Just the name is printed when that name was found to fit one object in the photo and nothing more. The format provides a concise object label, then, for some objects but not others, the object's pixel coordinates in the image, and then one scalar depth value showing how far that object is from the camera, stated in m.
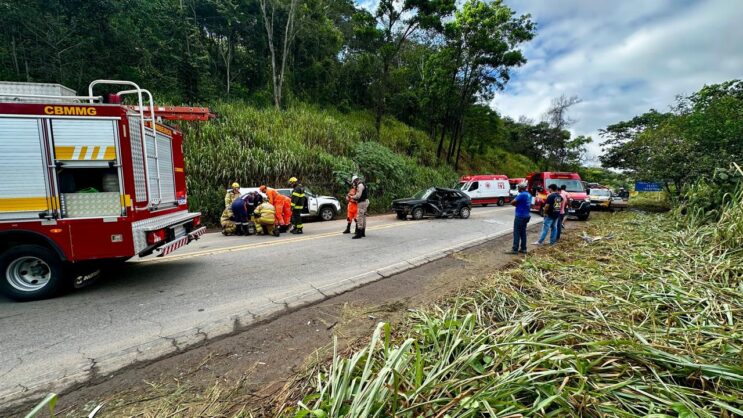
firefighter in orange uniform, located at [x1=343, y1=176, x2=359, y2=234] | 8.84
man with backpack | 8.56
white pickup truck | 13.04
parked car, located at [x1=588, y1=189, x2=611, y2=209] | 17.27
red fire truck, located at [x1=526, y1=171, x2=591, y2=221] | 13.12
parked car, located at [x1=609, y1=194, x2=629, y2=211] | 17.86
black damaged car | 13.40
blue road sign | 15.23
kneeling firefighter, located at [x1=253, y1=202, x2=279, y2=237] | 9.16
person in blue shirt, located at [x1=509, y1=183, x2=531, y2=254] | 7.12
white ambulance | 20.94
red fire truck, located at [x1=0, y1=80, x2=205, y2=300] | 3.97
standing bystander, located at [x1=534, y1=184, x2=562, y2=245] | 7.63
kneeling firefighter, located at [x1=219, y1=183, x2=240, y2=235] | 9.52
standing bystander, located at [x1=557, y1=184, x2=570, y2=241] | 7.94
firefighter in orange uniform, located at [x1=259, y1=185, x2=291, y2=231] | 9.48
